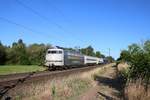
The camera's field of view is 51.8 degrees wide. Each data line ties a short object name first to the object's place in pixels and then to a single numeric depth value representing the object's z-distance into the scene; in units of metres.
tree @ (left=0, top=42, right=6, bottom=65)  38.62
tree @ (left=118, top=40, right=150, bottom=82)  11.75
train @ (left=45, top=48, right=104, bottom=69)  22.07
